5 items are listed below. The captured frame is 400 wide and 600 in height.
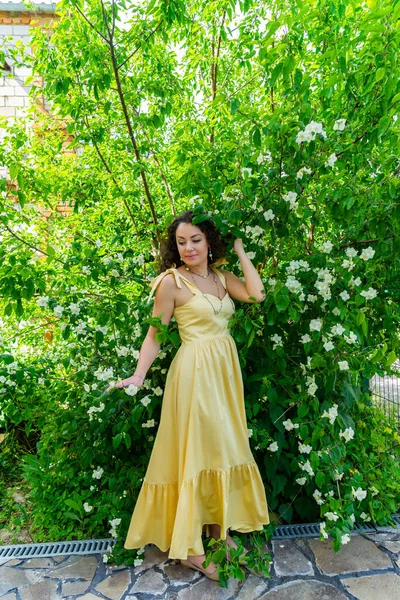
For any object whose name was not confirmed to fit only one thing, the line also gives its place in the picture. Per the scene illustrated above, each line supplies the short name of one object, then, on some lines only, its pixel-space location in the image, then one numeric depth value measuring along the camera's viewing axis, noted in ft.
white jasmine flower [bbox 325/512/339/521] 7.20
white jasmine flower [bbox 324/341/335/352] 6.77
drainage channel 7.88
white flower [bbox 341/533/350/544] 7.24
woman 6.82
